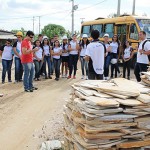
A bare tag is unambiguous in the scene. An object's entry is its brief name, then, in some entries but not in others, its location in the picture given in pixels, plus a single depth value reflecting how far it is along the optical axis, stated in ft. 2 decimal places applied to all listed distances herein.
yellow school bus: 30.72
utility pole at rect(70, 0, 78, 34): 88.71
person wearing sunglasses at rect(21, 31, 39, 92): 17.16
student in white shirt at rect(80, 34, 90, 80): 22.13
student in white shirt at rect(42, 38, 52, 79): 22.86
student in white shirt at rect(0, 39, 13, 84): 21.29
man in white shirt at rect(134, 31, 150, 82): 14.85
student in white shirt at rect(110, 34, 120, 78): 22.96
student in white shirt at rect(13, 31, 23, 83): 20.79
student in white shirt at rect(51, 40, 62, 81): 22.73
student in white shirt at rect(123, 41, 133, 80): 22.35
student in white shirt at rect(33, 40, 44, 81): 22.01
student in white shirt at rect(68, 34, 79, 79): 22.82
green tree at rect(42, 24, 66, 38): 115.49
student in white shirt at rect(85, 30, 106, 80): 12.51
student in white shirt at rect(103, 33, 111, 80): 21.77
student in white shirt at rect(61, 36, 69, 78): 23.19
